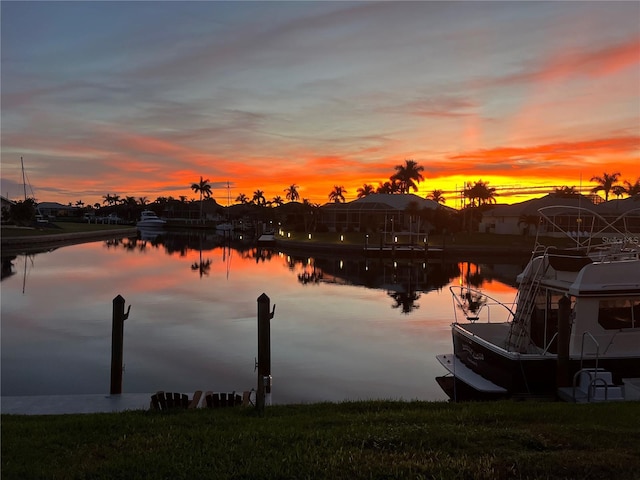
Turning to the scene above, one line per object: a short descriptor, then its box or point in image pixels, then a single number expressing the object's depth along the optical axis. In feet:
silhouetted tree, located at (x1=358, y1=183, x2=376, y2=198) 430.61
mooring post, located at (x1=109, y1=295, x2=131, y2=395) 35.78
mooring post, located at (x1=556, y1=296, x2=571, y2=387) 37.35
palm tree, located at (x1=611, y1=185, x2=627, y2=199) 313.24
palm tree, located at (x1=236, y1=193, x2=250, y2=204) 638.12
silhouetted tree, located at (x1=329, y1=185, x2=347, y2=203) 494.18
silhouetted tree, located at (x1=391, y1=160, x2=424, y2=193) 336.49
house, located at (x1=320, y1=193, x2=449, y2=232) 268.82
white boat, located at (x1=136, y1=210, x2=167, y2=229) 426.92
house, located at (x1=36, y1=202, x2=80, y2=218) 629.88
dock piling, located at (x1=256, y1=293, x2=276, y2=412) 35.32
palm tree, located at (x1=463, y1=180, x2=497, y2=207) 346.95
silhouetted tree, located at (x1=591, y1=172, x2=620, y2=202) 316.19
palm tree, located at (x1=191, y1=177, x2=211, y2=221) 557.09
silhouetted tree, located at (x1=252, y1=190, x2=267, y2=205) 601.21
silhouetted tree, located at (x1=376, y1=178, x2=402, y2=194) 345.51
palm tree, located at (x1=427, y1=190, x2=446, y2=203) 421.55
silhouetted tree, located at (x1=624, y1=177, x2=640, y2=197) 292.45
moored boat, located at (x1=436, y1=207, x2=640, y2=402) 37.91
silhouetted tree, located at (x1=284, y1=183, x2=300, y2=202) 604.08
